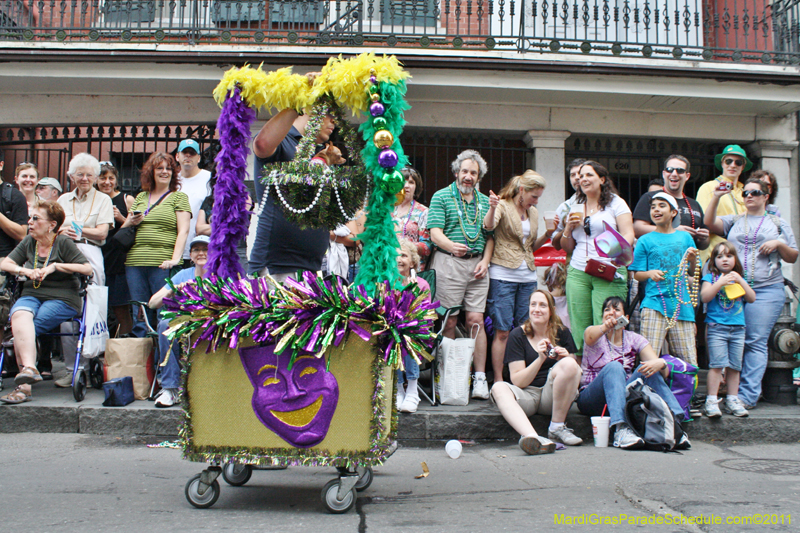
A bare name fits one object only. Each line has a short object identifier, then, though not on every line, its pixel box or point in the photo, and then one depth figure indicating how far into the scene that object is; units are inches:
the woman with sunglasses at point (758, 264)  241.3
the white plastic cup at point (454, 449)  190.1
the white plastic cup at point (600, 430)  204.8
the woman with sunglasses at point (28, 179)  279.1
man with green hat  274.1
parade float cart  131.3
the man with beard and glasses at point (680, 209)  257.4
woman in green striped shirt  249.0
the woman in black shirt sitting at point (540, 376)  201.6
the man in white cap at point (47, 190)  262.7
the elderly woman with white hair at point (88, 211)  251.4
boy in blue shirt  229.9
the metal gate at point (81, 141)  354.9
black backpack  199.6
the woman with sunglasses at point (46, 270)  228.7
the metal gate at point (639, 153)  370.0
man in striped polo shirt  247.0
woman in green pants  231.9
